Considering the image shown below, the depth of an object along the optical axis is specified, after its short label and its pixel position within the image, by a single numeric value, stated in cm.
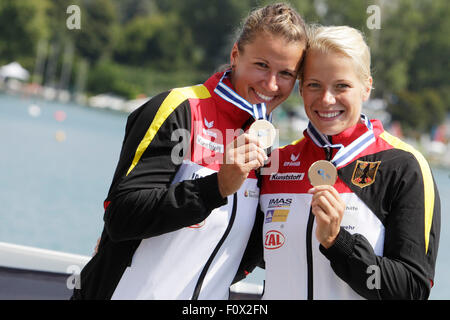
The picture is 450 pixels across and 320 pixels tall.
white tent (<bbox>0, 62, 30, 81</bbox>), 4762
